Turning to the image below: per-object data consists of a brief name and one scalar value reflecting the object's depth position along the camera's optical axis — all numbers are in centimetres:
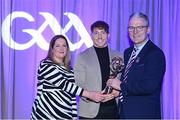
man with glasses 253
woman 316
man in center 322
